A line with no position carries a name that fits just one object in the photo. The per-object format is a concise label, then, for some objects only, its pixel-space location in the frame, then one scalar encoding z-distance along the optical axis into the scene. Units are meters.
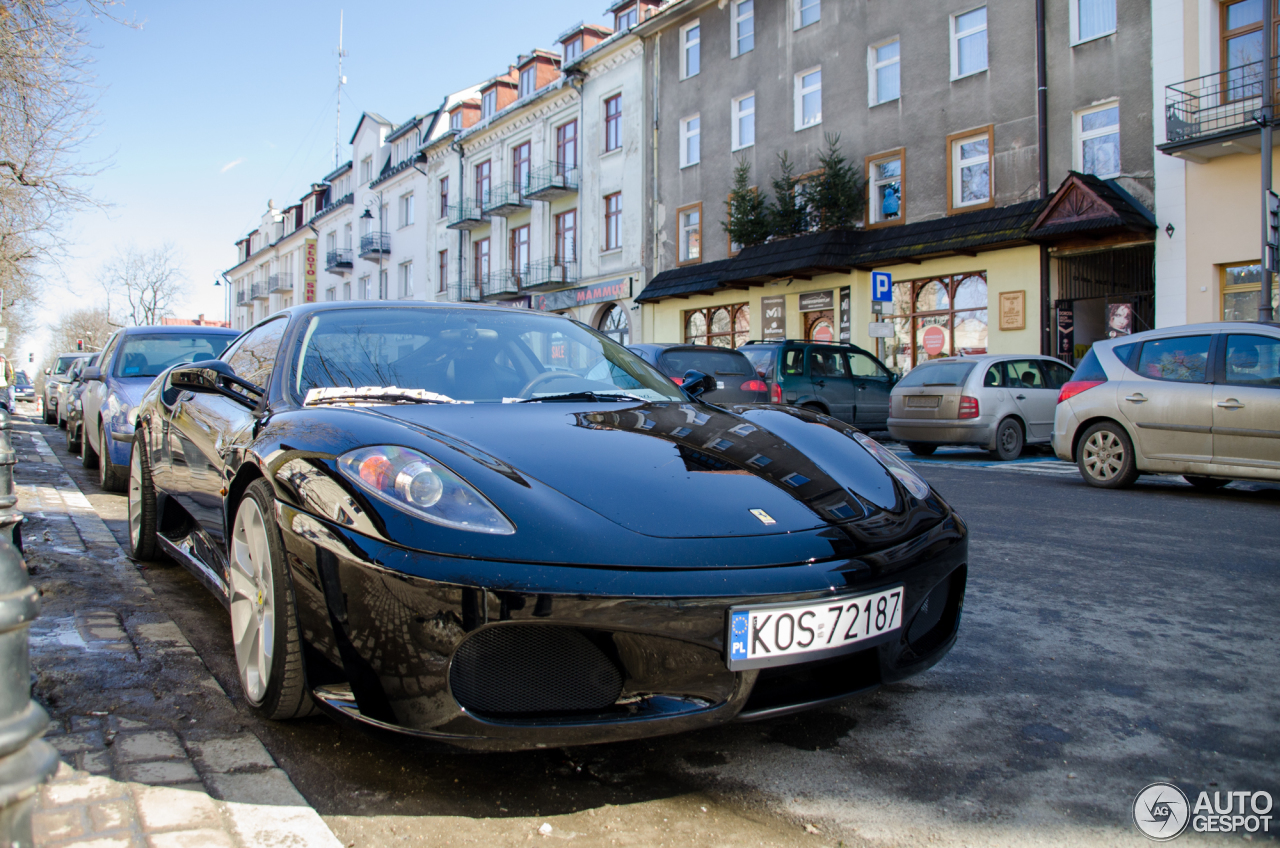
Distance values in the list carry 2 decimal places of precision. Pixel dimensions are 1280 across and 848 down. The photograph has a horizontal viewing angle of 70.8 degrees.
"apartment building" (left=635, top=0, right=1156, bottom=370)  16.52
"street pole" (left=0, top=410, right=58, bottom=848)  0.99
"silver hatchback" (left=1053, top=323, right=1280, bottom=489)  7.44
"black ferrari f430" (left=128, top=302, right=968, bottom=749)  1.96
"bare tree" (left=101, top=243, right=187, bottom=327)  56.47
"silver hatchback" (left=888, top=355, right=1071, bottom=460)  12.12
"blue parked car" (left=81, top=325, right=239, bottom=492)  7.27
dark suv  13.55
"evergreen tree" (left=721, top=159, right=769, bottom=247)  22.64
